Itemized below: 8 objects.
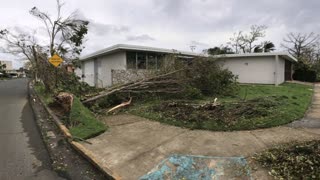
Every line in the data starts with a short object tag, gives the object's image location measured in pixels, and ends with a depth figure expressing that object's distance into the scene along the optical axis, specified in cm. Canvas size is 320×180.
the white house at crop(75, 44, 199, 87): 1053
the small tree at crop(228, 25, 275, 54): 2823
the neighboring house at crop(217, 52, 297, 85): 1413
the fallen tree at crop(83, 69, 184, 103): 761
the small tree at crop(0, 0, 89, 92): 1175
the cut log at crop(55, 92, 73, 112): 617
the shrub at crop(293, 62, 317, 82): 2068
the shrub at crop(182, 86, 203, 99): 783
